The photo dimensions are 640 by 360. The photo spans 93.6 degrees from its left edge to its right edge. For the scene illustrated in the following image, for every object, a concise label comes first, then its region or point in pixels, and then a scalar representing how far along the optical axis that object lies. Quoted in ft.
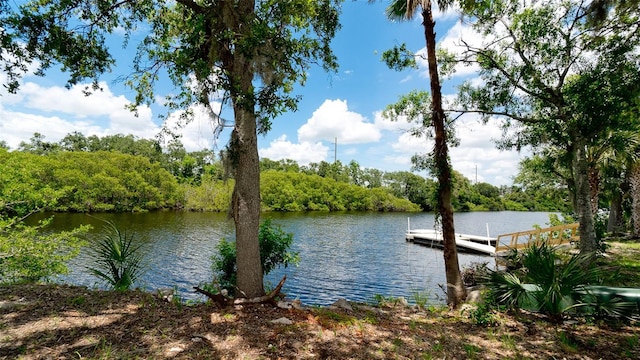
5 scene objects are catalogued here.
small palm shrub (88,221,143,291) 17.08
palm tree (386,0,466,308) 20.47
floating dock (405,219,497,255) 63.05
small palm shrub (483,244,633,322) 13.71
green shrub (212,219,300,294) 23.85
